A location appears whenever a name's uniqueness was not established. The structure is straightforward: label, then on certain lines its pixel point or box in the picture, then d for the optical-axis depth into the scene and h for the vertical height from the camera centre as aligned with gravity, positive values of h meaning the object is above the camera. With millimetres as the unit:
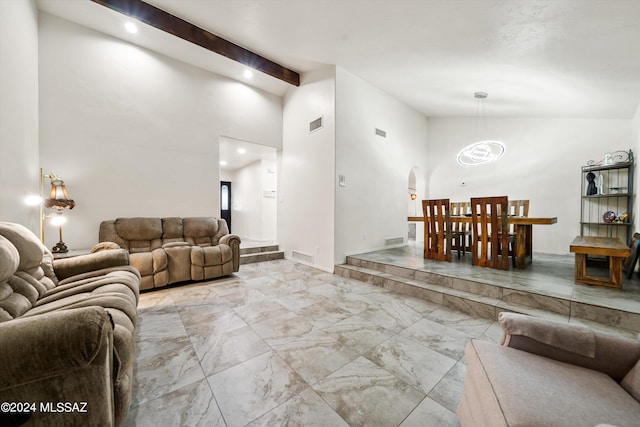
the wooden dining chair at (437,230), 3604 -326
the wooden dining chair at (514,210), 3566 -10
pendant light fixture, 3828 +1023
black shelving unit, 3693 +219
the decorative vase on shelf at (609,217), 3745 -117
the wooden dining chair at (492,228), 3092 -258
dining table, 2988 -347
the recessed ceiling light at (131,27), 3314 +2623
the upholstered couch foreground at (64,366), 706 -541
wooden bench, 2210 -489
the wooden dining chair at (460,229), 4039 -359
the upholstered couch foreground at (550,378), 737 -635
